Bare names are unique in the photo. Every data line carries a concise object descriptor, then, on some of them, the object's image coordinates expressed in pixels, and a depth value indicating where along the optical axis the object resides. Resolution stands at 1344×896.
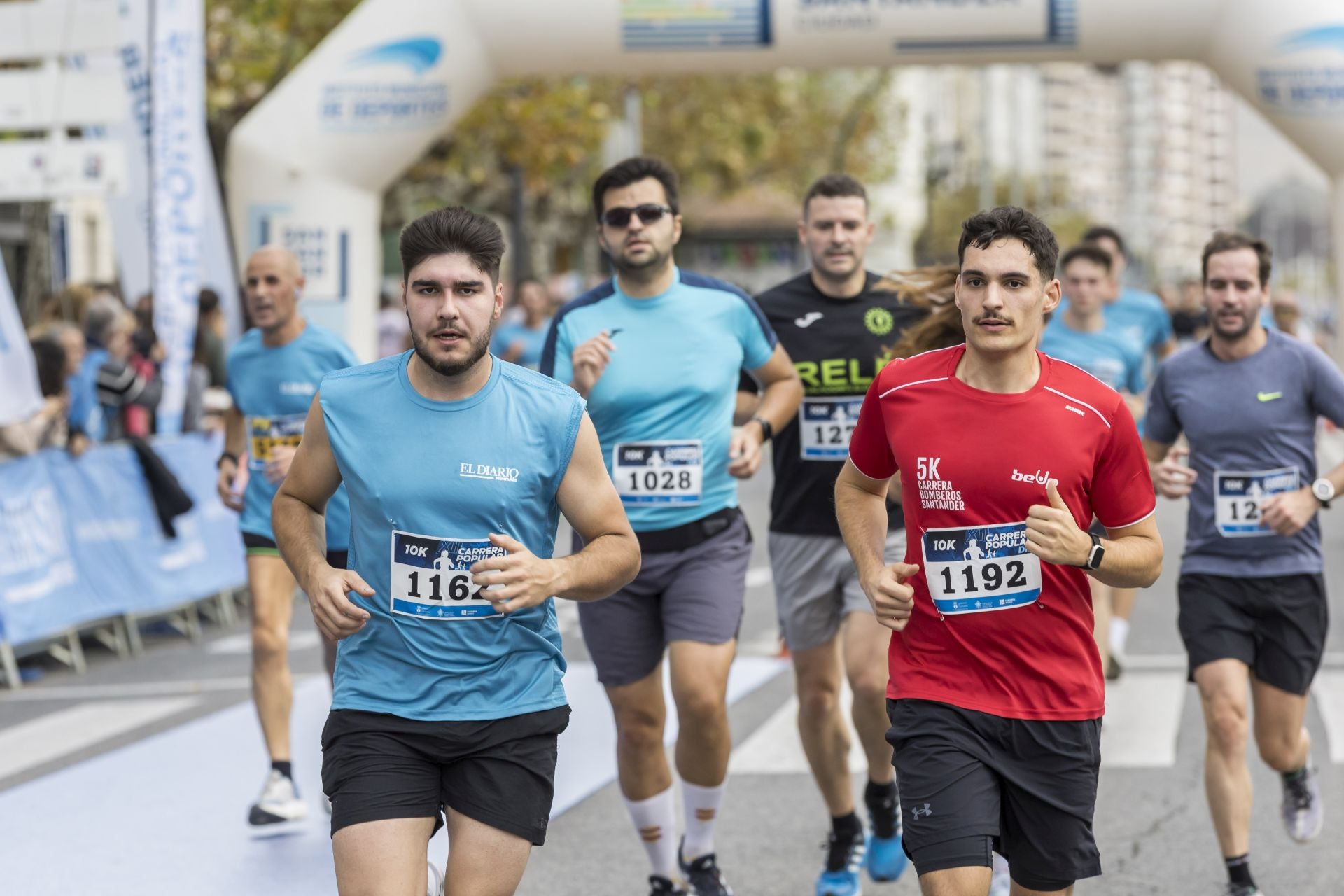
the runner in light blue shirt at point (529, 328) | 18.41
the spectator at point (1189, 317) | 17.20
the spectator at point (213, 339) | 14.38
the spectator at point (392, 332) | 22.23
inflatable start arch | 12.78
